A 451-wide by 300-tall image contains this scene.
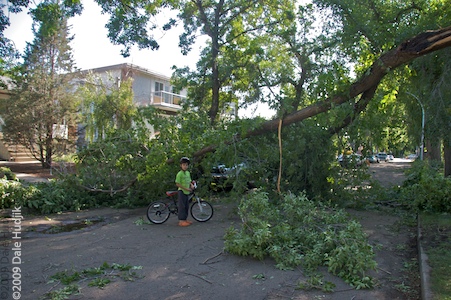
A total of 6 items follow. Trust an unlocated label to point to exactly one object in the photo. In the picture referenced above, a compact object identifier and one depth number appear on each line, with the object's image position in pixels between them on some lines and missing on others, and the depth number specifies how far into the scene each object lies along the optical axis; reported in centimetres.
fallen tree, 662
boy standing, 836
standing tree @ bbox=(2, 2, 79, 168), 1872
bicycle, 862
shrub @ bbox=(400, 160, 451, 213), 956
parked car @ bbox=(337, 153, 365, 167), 1012
